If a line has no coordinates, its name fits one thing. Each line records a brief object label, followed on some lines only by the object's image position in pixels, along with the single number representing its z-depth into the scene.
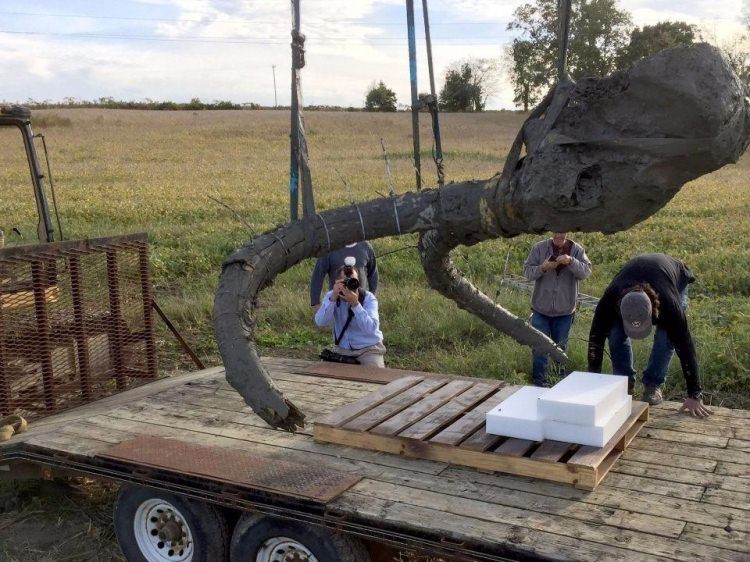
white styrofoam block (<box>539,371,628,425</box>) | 4.01
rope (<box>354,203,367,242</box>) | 3.88
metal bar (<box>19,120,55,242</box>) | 6.59
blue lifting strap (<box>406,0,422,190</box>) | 4.54
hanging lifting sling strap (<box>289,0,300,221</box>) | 3.87
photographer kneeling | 5.77
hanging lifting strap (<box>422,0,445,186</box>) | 4.59
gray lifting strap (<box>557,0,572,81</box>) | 3.33
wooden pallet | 3.92
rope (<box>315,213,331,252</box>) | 3.94
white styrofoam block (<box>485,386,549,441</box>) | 4.16
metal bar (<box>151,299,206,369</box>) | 6.36
